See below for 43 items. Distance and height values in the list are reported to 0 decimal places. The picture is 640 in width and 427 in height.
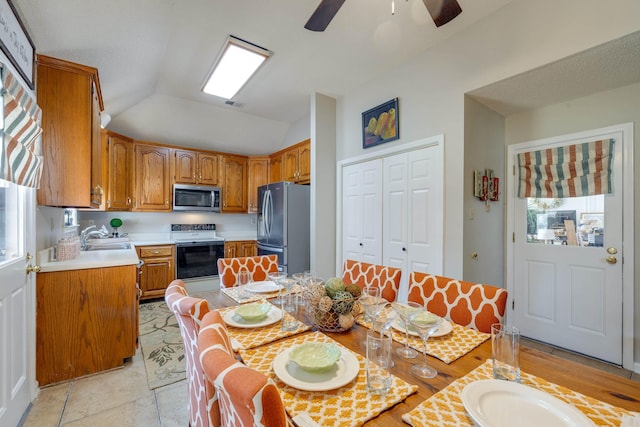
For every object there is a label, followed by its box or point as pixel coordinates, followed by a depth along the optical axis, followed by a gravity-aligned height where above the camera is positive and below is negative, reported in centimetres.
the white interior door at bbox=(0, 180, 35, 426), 142 -53
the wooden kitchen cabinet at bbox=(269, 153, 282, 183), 459 +80
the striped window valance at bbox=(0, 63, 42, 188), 125 +41
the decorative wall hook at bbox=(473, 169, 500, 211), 246 +26
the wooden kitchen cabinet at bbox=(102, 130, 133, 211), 358 +59
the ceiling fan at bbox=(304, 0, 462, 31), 149 +115
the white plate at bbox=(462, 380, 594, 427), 67 -51
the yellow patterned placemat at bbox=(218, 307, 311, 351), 110 -53
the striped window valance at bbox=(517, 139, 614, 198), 236 +40
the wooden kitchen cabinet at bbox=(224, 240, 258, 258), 450 -58
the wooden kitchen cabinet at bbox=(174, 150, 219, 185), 432 +75
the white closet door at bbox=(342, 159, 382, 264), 310 +2
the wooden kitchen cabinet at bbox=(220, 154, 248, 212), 470 +54
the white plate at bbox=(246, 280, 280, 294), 178 -50
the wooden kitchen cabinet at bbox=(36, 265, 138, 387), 192 -80
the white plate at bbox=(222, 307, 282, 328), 126 -51
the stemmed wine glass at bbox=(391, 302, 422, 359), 104 -43
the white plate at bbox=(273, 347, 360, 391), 80 -50
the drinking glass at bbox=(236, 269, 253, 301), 166 -42
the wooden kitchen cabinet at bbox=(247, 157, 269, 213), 491 +71
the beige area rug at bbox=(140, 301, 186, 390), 211 -125
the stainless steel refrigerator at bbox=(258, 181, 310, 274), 365 -15
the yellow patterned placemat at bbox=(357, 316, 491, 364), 104 -53
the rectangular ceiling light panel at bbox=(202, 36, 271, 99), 253 +153
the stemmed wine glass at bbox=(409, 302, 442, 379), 92 -43
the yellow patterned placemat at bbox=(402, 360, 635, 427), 69 -52
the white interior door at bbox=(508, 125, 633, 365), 230 -52
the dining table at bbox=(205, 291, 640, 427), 75 -53
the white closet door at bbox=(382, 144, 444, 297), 252 +2
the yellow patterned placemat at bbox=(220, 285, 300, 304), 164 -51
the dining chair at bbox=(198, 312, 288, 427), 47 -31
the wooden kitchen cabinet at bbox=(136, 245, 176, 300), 377 -79
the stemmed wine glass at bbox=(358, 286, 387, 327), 112 -39
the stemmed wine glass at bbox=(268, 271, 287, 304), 164 -41
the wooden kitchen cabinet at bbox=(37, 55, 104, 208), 187 +59
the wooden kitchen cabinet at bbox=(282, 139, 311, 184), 392 +77
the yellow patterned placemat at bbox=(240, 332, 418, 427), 70 -52
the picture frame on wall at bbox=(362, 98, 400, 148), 285 +98
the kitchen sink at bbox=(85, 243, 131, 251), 317 -40
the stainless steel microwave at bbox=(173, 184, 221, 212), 425 +25
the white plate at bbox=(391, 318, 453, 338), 118 -52
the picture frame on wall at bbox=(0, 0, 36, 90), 129 +90
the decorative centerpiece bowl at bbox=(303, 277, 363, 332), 120 -41
